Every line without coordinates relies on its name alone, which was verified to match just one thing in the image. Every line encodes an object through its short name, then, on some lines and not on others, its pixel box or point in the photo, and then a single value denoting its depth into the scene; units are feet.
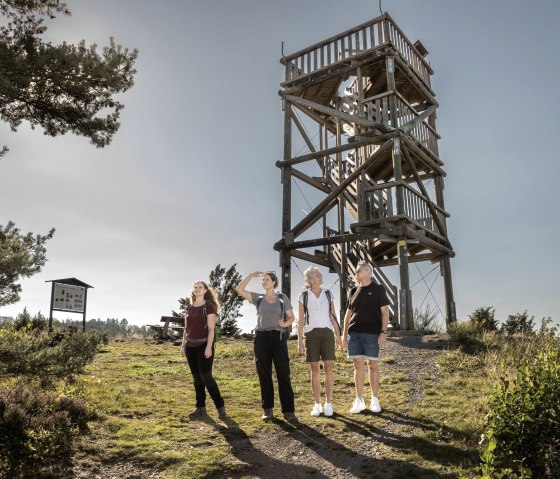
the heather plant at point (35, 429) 18.29
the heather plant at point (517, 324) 48.17
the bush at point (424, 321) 57.82
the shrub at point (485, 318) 47.91
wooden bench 70.54
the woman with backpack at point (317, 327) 23.11
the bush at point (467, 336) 38.88
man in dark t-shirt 23.22
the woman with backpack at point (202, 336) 23.32
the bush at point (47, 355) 20.27
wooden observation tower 53.52
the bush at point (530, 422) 15.89
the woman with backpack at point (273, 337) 22.75
